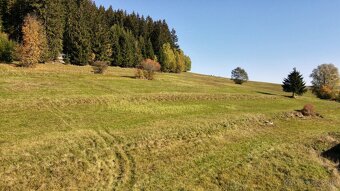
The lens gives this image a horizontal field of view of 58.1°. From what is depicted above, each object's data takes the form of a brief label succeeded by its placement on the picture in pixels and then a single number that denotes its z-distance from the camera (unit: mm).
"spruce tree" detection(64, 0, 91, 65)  73750
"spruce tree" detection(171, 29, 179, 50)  130188
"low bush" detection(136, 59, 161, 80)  62906
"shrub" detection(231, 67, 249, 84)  104156
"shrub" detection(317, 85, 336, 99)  82875
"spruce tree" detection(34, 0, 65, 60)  65688
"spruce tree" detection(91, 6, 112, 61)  81375
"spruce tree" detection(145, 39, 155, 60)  104188
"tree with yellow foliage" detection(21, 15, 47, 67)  54625
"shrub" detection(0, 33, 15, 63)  55969
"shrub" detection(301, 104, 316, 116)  44022
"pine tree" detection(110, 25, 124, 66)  88750
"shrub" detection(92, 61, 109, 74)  62438
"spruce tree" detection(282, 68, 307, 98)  64062
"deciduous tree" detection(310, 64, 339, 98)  100125
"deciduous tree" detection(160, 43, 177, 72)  104938
